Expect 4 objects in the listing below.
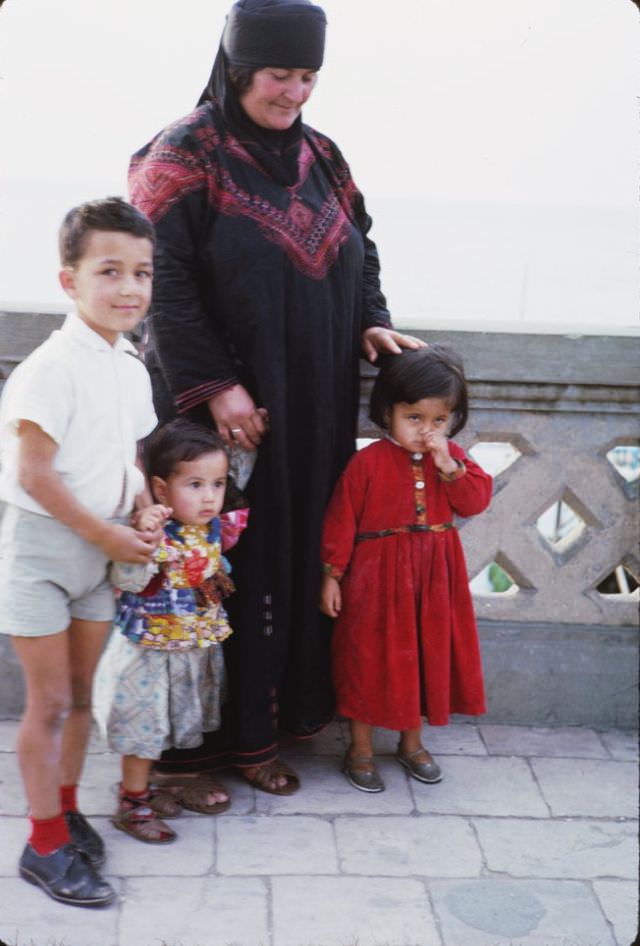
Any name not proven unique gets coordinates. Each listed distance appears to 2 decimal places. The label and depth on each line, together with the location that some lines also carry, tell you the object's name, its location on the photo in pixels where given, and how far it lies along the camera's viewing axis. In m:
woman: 2.86
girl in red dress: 3.18
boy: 2.45
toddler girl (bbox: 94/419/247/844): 2.84
